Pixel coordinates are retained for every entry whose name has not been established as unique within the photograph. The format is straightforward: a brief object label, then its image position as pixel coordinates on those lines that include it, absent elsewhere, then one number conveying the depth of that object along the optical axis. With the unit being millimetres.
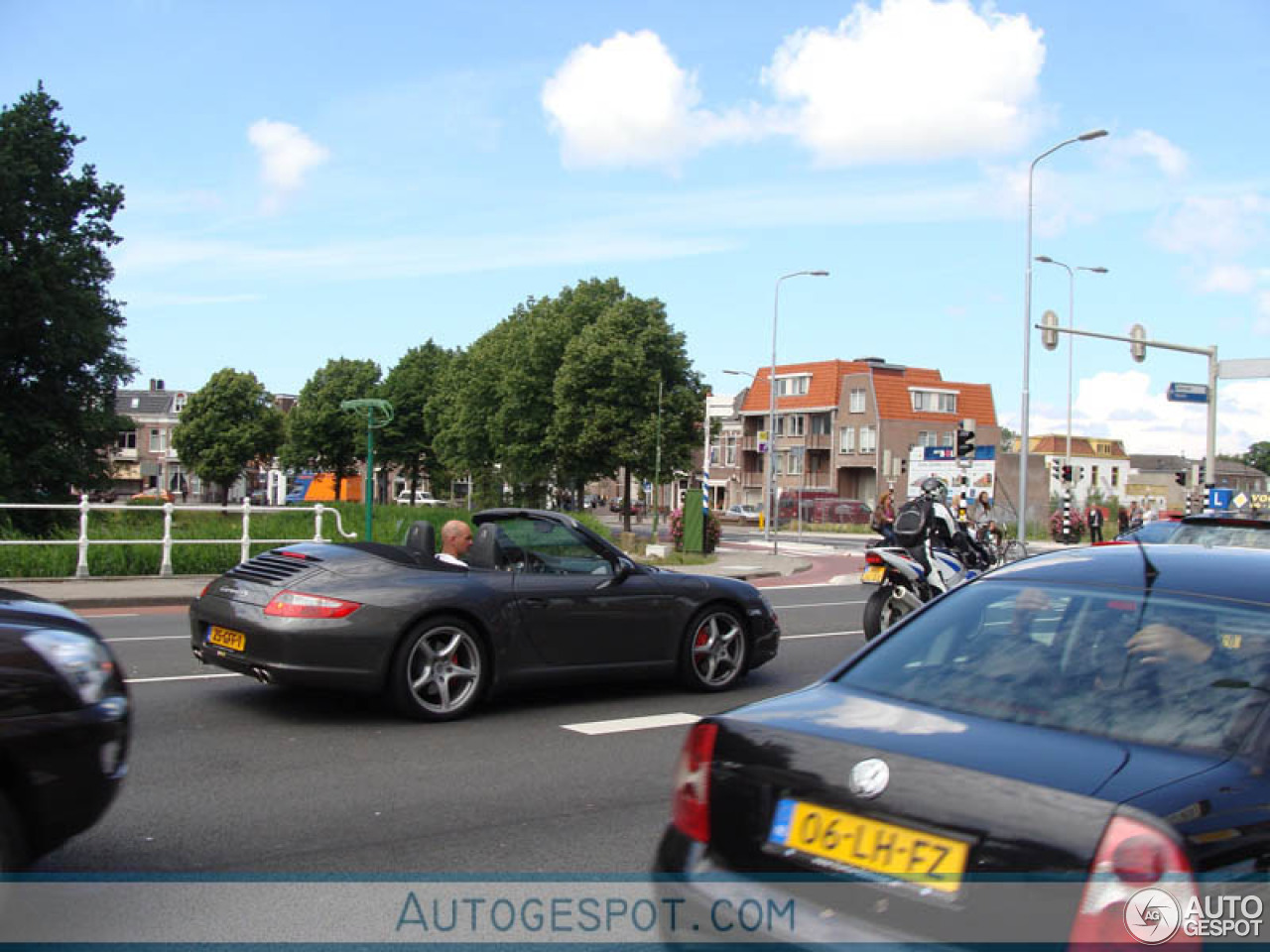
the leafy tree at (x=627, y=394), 48438
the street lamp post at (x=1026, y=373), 34812
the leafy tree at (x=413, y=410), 78000
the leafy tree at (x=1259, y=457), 166250
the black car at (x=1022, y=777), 2348
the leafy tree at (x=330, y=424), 83938
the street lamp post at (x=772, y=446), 41500
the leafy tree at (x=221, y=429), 87438
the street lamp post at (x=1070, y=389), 46594
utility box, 32562
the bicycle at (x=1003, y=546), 24002
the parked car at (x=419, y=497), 102131
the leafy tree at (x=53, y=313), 38375
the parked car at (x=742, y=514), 77062
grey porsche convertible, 6977
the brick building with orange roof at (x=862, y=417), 82500
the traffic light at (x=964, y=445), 34375
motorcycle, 10906
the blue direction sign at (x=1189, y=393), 33000
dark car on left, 3596
